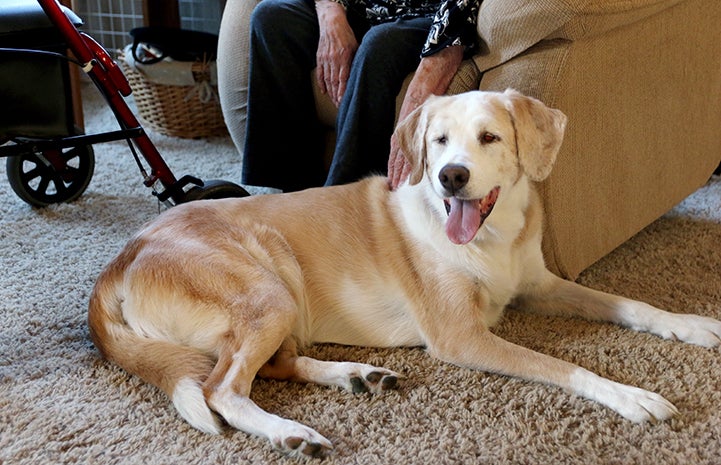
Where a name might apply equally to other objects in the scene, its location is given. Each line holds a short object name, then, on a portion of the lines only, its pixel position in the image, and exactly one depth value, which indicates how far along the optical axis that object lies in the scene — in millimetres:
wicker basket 3139
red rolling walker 1887
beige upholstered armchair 1685
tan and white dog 1429
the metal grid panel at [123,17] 3912
